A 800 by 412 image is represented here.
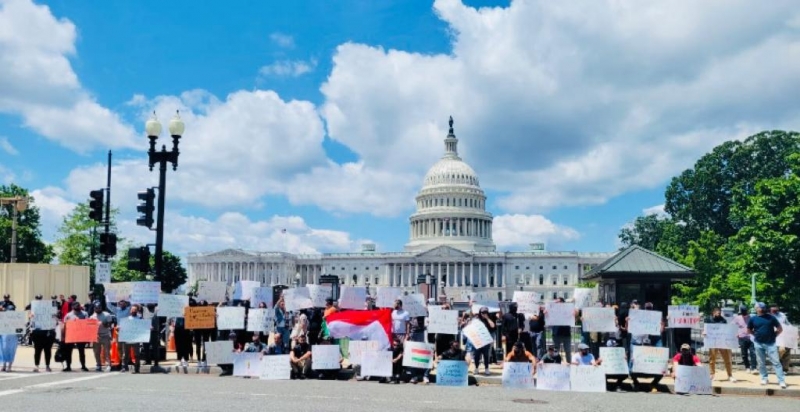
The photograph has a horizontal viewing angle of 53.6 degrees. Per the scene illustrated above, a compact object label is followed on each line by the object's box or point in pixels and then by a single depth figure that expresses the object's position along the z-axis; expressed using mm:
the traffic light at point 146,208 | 22375
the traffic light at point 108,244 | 23484
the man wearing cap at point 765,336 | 19109
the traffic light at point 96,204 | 24797
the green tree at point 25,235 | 80188
